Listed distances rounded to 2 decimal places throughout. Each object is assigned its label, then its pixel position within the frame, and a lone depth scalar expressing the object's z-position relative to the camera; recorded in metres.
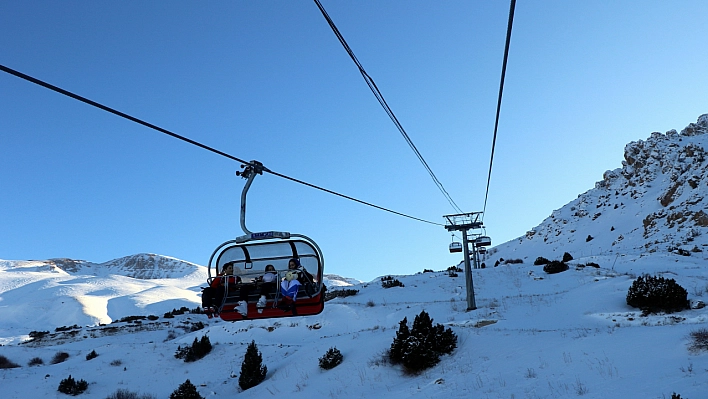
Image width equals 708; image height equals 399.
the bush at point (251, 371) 18.52
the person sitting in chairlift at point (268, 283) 10.91
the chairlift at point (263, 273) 10.41
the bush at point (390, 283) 34.01
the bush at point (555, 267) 30.48
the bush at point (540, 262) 36.46
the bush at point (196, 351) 24.11
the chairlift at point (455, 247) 30.72
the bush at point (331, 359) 17.03
